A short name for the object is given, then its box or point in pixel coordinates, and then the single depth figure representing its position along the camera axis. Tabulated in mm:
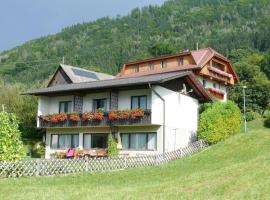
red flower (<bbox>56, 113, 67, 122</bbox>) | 38622
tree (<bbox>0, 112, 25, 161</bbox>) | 22109
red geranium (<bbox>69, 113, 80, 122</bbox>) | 37562
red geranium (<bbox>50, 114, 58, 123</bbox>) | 39094
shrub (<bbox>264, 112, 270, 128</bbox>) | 52759
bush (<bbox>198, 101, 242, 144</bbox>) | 35344
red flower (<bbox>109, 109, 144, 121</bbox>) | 34062
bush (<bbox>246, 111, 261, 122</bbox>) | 58344
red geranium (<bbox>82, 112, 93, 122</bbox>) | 36691
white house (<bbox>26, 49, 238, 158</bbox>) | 34781
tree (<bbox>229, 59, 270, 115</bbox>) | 64188
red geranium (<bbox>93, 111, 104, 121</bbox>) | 36094
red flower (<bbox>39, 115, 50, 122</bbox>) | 39738
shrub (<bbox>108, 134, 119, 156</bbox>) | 35844
